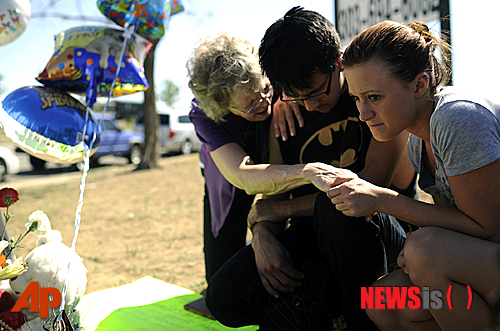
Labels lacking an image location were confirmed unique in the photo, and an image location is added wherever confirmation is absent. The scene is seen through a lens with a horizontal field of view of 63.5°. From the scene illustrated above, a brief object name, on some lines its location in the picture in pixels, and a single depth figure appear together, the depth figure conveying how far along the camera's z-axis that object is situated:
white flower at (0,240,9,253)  1.61
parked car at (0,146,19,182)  9.66
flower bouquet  1.57
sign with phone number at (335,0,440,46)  3.05
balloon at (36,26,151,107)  2.34
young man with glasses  1.61
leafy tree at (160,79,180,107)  41.24
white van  14.30
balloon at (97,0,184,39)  2.52
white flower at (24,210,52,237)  1.80
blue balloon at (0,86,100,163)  2.05
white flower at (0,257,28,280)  1.44
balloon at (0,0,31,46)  1.96
